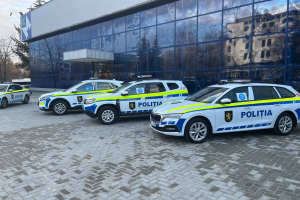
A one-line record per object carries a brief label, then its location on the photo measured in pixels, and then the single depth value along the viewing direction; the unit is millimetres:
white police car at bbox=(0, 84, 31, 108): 13789
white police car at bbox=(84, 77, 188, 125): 8391
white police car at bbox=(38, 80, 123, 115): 10578
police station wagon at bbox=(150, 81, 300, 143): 5676
